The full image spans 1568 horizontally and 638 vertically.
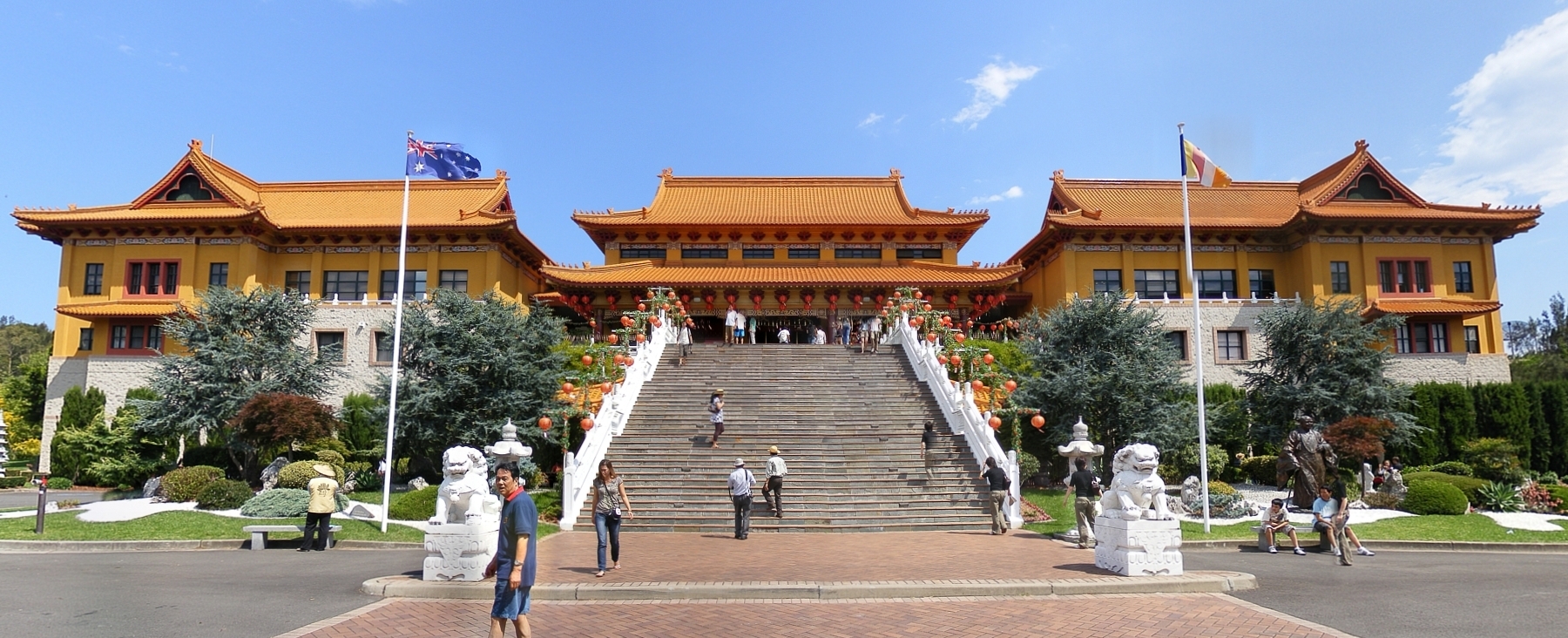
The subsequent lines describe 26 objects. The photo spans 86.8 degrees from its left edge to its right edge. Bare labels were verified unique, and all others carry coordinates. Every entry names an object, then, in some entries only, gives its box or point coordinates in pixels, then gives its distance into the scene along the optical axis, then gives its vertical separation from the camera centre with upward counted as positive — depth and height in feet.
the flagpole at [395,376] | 50.42 +2.10
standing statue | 56.65 -3.13
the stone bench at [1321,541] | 44.83 -7.01
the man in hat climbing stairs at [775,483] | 51.24 -4.50
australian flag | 57.06 +17.15
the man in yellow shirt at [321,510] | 45.06 -5.53
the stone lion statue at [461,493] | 33.45 -3.41
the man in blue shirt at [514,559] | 20.76 -3.86
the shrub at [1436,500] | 57.88 -6.12
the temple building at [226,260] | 106.22 +20.11
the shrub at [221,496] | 60.85 -6.52
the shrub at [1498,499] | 63.10 -6.56
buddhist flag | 55.77 +16.40
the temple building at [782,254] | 111.04 +23.25
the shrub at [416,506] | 55.98 -6.64
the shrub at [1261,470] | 75.31 -5.38
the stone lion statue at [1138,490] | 34.63 -3.36
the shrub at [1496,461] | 73.36 -4.31
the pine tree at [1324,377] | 76.38 +3.37
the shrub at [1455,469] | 74.79 -5.13
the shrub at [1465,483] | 64.28 -5.50
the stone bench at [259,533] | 45.75 -6.96
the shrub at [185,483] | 64.64 -5.94
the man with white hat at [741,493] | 45.52 -4.58
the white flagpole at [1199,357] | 50.65 +3.51
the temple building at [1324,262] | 105.19 +20.06
